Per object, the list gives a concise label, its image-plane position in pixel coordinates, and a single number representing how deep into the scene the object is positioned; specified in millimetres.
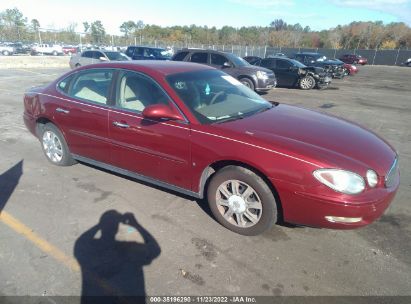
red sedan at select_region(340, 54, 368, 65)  42062
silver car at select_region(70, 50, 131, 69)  18734
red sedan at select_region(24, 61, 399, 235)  2895
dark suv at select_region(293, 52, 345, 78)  21453
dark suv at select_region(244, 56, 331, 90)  16016
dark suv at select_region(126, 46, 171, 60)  20672
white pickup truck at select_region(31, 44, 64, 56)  37031
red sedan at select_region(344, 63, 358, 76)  25381
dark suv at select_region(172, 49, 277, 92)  13070
